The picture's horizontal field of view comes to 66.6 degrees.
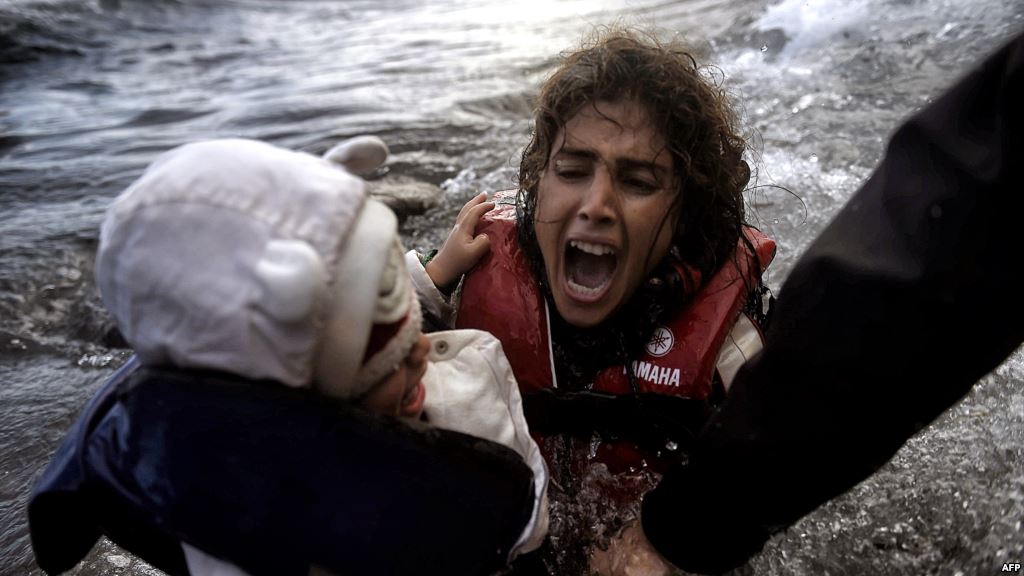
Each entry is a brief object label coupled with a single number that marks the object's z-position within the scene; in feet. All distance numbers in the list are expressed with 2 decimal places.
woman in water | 2.37
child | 1.30
